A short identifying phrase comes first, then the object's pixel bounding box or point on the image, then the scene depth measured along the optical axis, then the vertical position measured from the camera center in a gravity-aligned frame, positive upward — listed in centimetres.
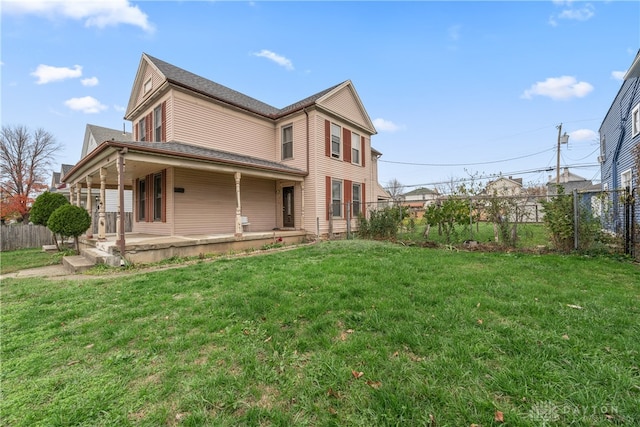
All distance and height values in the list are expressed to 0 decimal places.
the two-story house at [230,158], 897 +205
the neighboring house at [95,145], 1878 +593
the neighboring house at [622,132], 924 +332
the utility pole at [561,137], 2135 +612
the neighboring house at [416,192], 5300 +500
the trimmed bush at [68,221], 823 -9
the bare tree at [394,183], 5831 +702
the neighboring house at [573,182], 2247 +317
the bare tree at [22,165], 1945 +443
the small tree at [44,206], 958 +47
